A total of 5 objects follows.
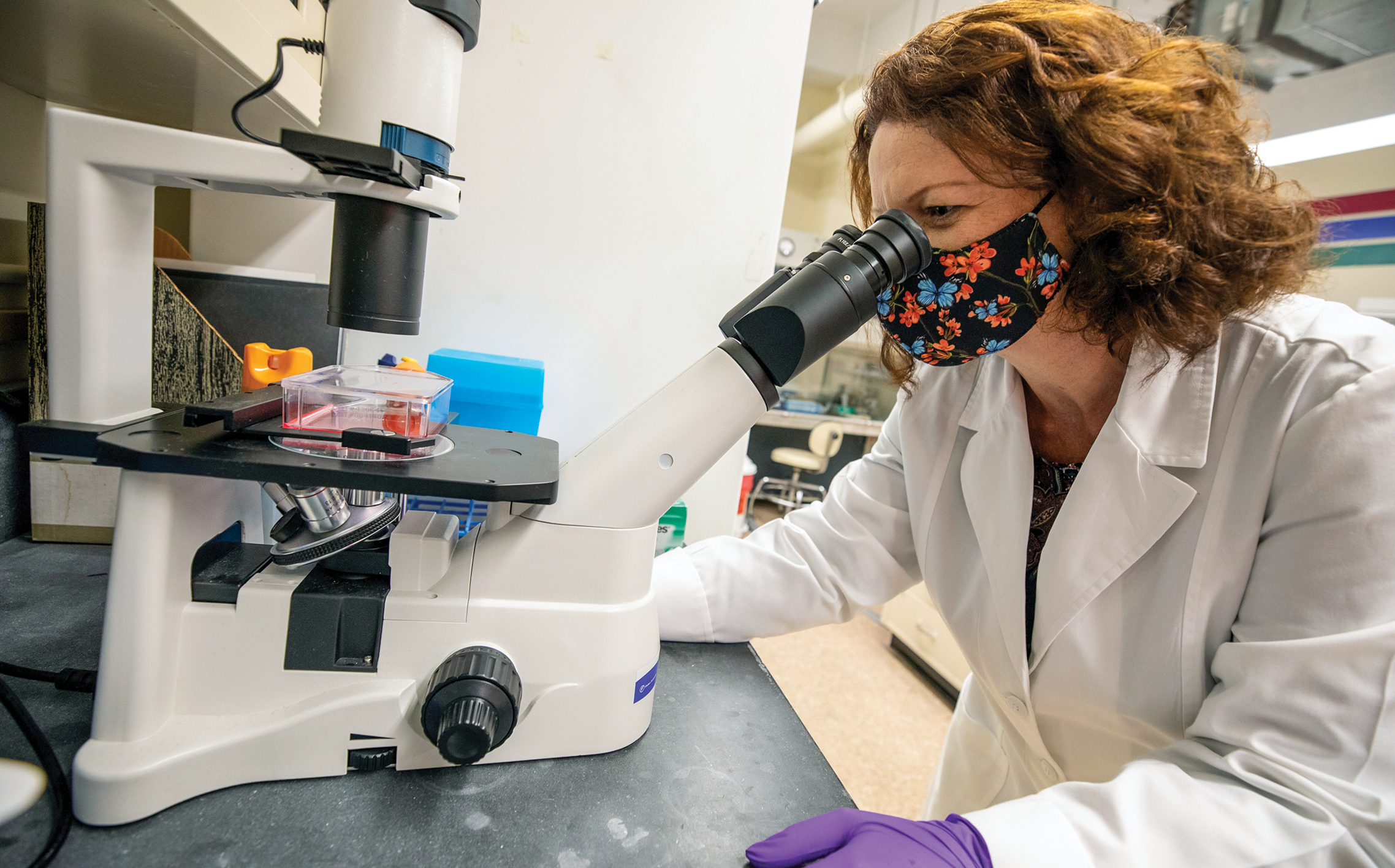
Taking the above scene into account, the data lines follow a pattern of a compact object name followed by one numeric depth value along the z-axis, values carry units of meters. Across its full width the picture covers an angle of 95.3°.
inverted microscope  0.46
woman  0.49
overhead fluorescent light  2.43
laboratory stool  3.79
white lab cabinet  2.43
